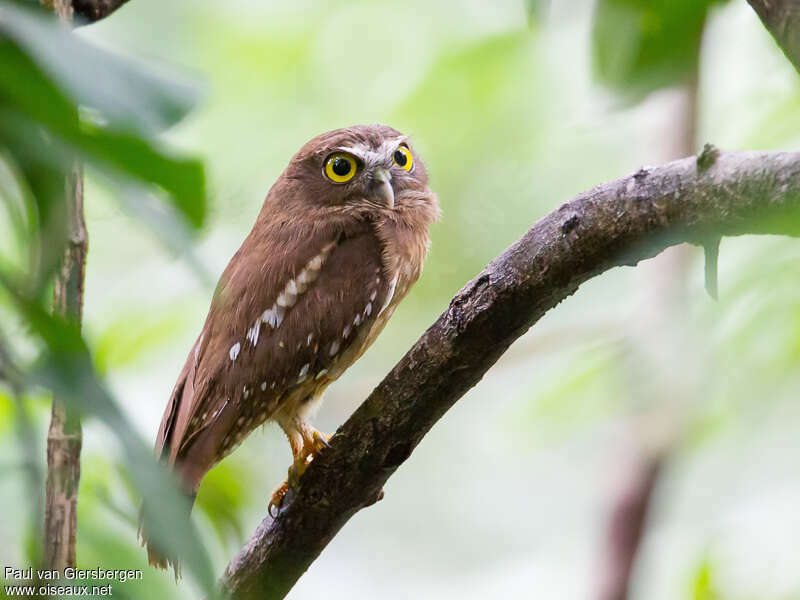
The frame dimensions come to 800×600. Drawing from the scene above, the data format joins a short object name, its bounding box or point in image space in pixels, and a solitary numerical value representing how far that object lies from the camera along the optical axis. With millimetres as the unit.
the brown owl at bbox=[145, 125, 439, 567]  6117
